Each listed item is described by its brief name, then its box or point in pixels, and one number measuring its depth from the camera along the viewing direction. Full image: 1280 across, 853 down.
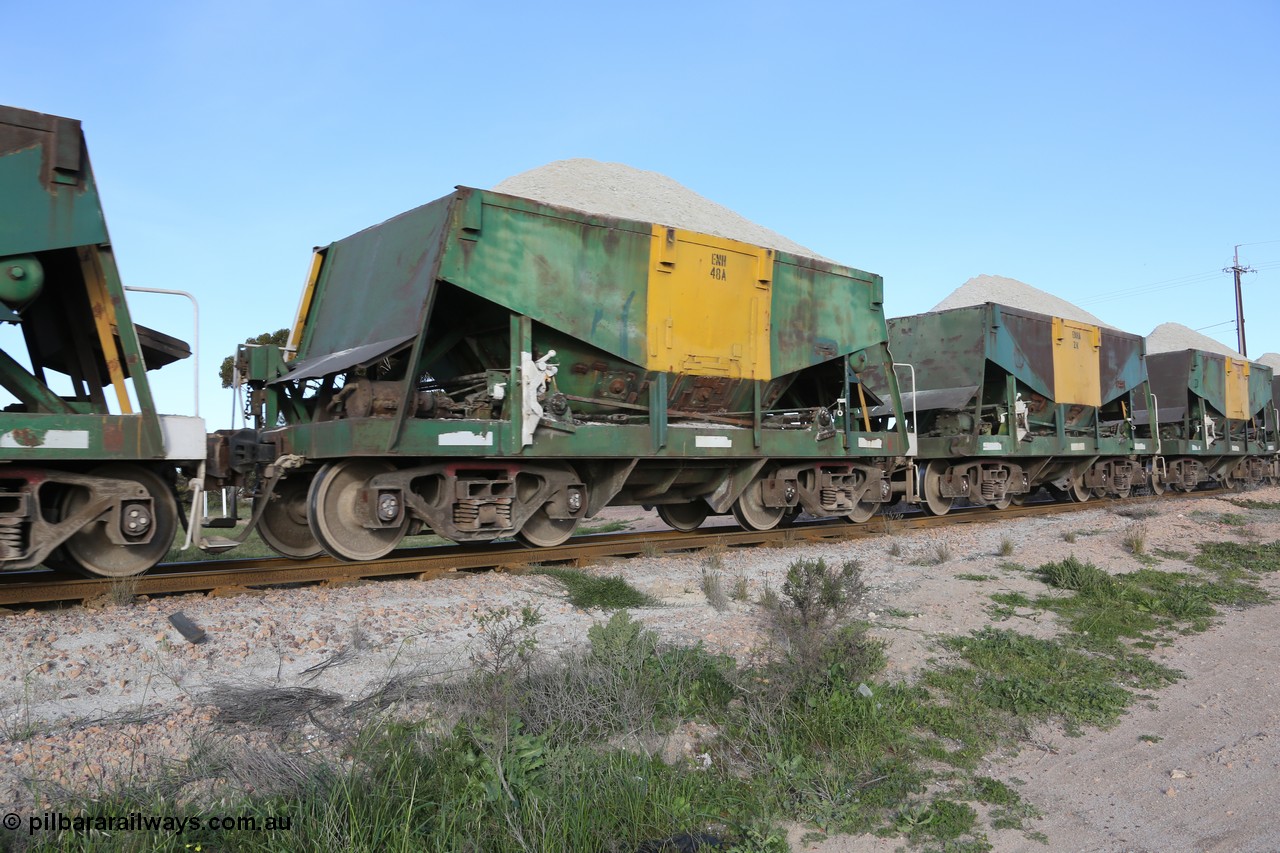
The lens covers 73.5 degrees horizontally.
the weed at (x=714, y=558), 8.91
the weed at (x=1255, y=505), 14.00
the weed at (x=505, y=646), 4.51
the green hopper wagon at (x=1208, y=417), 21.27
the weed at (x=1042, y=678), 4.76
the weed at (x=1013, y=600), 7.06
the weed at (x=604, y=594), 6.94
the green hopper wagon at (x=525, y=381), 7.84
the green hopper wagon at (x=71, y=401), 5.84
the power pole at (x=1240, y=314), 51.35
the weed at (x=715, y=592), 6.92
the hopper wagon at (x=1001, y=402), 14.59
